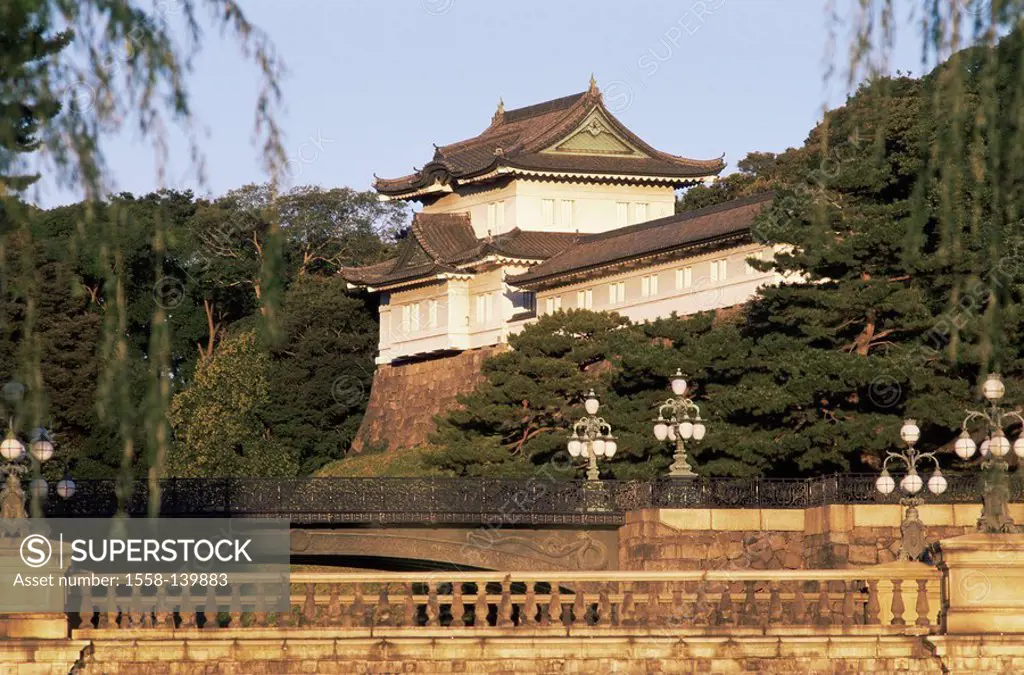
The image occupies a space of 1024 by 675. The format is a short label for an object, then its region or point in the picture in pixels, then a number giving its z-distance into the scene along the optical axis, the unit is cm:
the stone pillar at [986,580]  2295
